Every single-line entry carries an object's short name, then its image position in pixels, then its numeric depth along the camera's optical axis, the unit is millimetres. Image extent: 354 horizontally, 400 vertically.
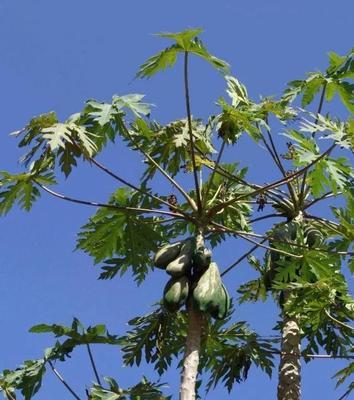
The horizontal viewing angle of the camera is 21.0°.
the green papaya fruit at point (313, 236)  8797
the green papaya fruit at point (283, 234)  8547
